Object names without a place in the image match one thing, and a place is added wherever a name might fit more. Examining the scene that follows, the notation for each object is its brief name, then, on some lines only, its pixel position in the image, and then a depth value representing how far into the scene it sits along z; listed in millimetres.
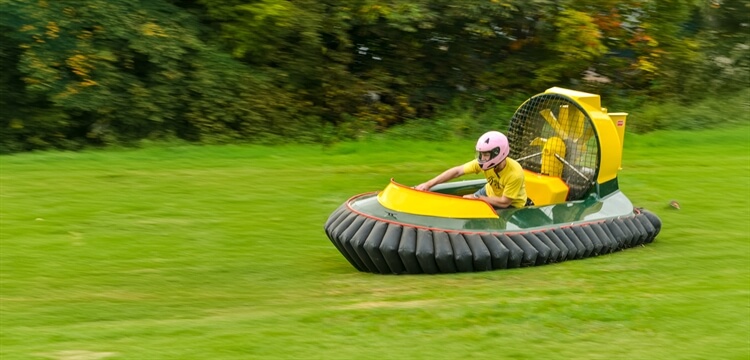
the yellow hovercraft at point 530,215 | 12508
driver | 13555
